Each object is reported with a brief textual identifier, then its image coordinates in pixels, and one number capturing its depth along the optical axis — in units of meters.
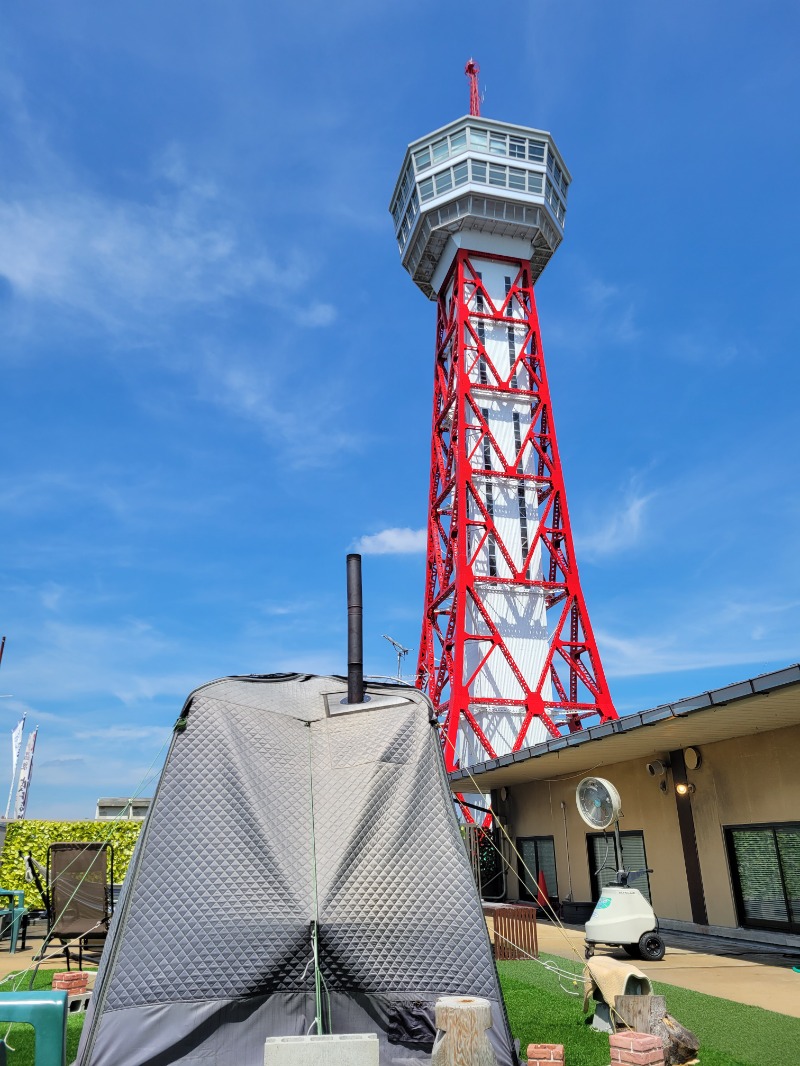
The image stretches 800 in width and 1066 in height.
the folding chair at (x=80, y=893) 9.37
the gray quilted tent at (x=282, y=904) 4.26
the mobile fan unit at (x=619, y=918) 9.83
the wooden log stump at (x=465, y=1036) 3.65
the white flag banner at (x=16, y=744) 38.53
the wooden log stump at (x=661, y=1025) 5.30
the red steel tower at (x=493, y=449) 33.03
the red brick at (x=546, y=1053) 4.68
